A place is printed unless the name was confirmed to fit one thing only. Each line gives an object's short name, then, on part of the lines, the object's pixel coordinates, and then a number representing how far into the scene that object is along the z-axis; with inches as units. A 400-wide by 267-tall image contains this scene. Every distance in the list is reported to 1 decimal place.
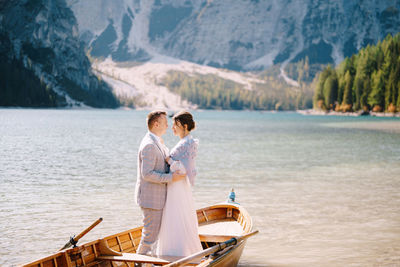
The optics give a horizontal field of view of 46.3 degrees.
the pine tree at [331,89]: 6491.1
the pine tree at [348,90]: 6038.4
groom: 363.6
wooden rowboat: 365.1
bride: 366.6
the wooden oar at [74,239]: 374.4
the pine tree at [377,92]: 5413.4
